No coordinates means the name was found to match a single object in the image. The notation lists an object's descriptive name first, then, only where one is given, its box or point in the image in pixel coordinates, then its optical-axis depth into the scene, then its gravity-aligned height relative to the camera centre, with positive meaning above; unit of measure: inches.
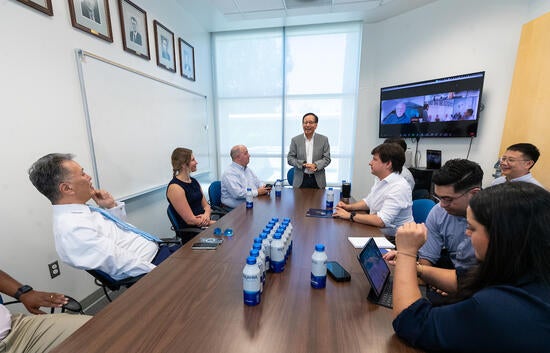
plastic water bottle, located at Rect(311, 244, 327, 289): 38.9 -22.4
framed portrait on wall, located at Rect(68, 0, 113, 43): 73.9 +37.5
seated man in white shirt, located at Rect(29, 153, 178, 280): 48.8 -20.3
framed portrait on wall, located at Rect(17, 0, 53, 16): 62.0 +33.4
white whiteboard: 81.8 +3.1
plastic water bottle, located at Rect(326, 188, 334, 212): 84.6 -24.7
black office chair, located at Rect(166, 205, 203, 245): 77.0 -31.7
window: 165.6 +31.9
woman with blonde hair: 78.7 -21.9
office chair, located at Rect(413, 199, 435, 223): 76.0 -24.7
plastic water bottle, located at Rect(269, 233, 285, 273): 44.0 -22.9
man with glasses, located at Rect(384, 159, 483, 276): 46.5 -19.5
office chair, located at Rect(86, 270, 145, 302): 51.1 -32.7
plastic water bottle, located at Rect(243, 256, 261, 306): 34.4 -22.0
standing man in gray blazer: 125.9 -12.6
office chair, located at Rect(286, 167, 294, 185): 147.9 -27.7
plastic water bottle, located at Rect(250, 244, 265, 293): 37.1 -20.5
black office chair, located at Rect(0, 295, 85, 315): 42.2 -31.5
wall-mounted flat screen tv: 125.0 +14.6
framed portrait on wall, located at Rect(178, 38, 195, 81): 135.8 +42.3
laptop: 36.6 -23.5
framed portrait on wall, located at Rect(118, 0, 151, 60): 92.6 +41.9
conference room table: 29.1 -25.9
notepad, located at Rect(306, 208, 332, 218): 76.8 -26.6
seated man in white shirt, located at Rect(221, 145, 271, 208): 106.6 -22.8
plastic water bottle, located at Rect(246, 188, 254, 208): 85.7 -24.8
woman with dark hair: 23.0 -16.1
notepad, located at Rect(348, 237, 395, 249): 55.1 -26.0
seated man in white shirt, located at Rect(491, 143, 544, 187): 85.4 -10.0
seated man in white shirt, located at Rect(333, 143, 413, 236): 66.4 -18.2
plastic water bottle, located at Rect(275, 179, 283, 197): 103.3 -26.0
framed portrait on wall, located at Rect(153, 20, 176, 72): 113.1 +41.8
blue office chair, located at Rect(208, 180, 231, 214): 111.1 -30.0
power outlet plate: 69.5 -40.4
